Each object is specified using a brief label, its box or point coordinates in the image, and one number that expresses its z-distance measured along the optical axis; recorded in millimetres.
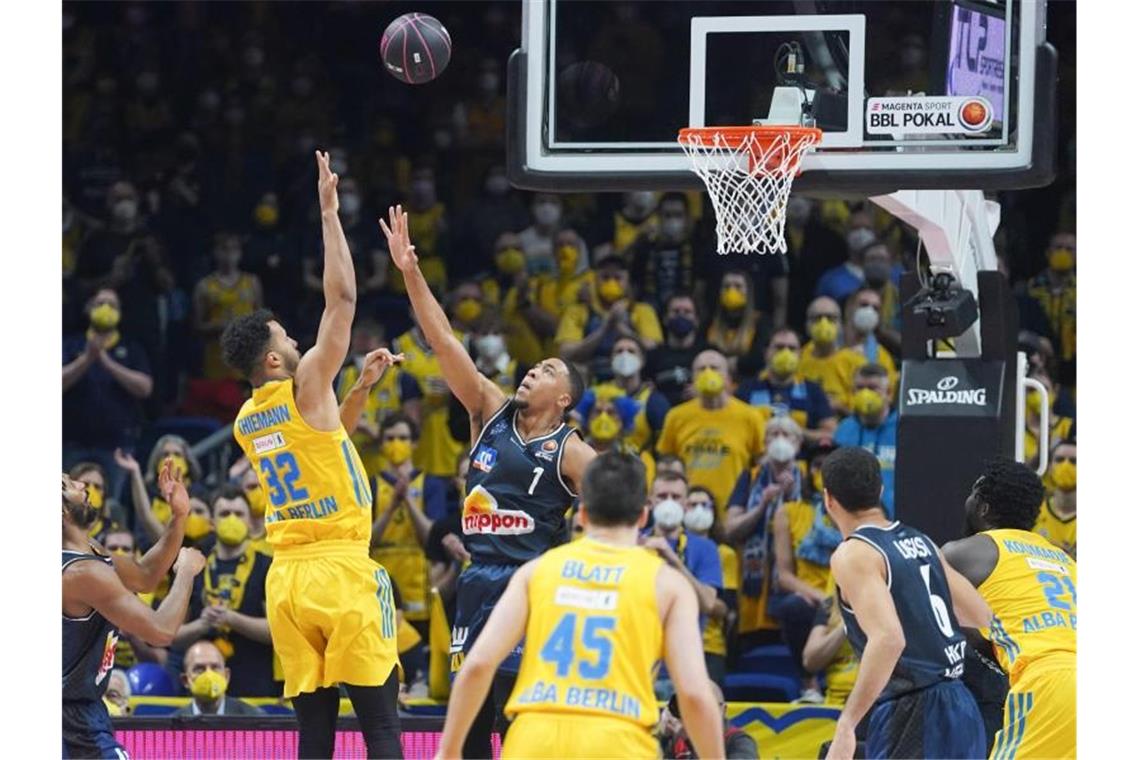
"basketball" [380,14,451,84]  18031
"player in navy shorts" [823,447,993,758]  14117
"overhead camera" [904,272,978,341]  19219
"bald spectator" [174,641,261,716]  21250
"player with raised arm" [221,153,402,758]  15437
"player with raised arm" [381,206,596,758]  16406
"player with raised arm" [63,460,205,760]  15086
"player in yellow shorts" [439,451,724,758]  11523
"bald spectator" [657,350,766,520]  24016
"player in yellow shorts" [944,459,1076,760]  15273
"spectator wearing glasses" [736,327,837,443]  24516
